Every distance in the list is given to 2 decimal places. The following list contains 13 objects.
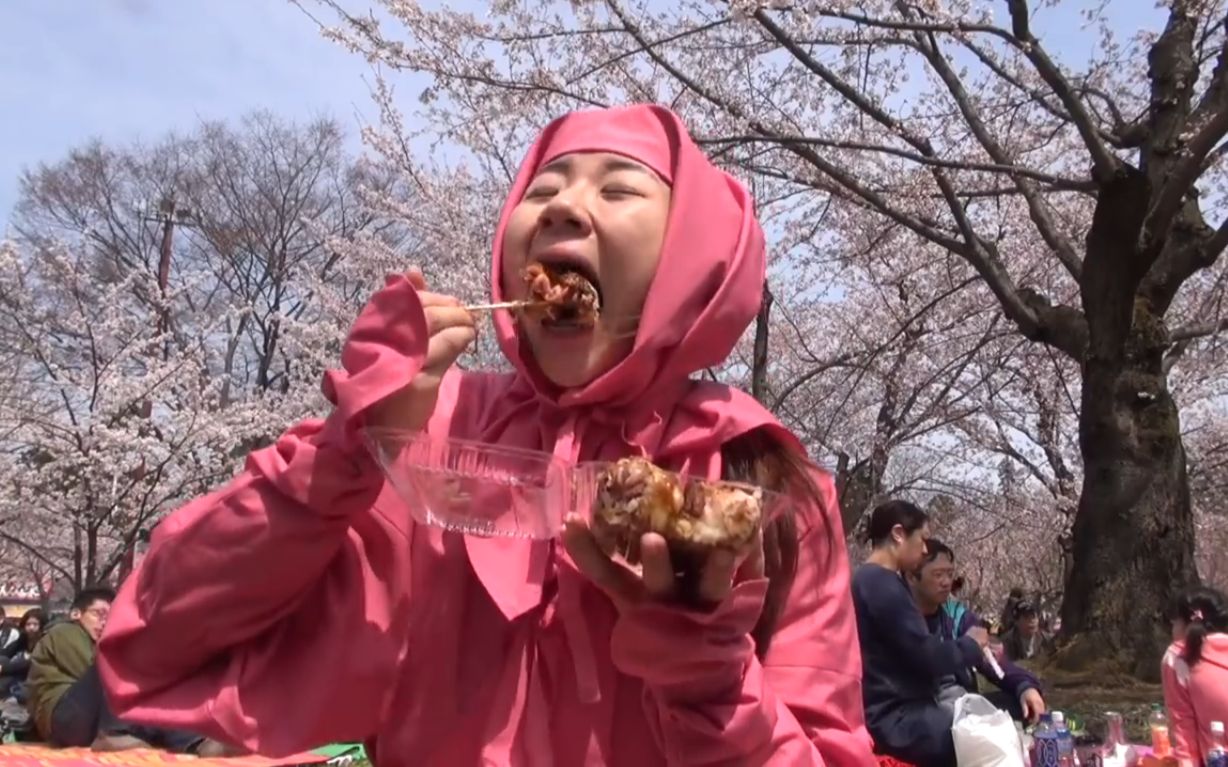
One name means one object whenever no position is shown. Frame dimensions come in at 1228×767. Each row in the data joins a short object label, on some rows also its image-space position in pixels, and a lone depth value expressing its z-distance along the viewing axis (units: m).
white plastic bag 4.20
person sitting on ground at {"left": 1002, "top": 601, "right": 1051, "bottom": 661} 12.01
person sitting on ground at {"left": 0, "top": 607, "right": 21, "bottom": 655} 12.21
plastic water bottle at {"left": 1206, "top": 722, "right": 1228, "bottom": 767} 4.52
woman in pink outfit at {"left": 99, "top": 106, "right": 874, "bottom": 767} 1.06
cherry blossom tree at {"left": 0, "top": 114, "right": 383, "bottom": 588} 13.87
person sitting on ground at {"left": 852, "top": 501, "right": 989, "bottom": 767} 4.37
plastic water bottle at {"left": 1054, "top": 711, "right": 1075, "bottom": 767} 4.70
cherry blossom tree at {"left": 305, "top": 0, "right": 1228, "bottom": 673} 8.09
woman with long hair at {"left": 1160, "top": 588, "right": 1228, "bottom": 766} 5.10
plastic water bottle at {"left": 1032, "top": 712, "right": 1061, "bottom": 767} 4.63
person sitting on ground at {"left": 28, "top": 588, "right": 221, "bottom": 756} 6.82
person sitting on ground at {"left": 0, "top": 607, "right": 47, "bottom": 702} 8.71
